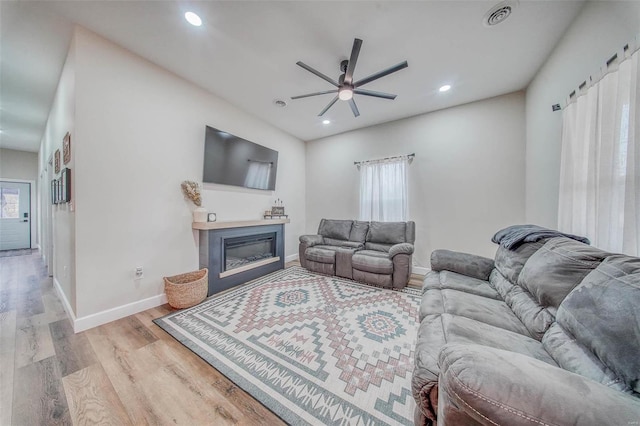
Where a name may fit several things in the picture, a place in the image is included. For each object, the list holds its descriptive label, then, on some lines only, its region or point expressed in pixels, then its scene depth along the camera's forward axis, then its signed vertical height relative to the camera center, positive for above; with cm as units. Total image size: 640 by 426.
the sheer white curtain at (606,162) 125 +34
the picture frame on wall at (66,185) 210 +25
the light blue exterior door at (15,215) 546 -17
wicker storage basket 233 -92
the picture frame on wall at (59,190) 245 +22
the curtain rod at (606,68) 126 +98
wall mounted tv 302 +77
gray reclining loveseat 288 -65
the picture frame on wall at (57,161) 264 +62
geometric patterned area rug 125 -112
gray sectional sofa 60 -54
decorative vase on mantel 281 -8
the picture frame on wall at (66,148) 214 +64
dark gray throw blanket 159 -20
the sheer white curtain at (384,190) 378 +36
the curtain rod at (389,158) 369 +94
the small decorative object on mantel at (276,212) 402 -5
